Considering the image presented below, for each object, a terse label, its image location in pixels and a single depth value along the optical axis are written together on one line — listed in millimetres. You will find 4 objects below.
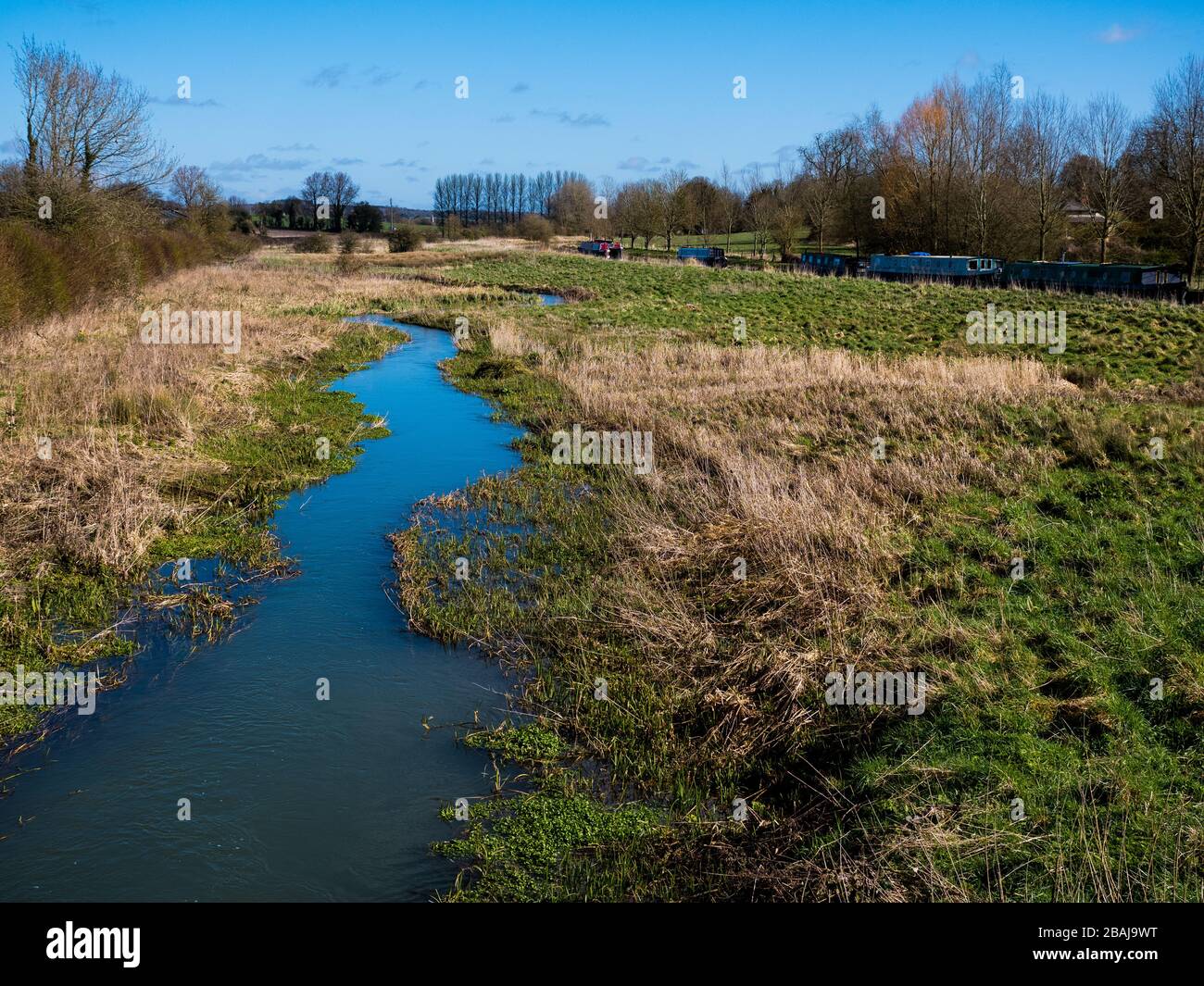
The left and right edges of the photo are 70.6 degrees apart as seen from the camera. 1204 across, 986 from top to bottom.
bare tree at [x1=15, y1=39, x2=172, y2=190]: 31938
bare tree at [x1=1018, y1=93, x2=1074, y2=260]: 45594
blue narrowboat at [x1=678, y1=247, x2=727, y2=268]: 58981
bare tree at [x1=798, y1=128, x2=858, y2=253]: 62094
